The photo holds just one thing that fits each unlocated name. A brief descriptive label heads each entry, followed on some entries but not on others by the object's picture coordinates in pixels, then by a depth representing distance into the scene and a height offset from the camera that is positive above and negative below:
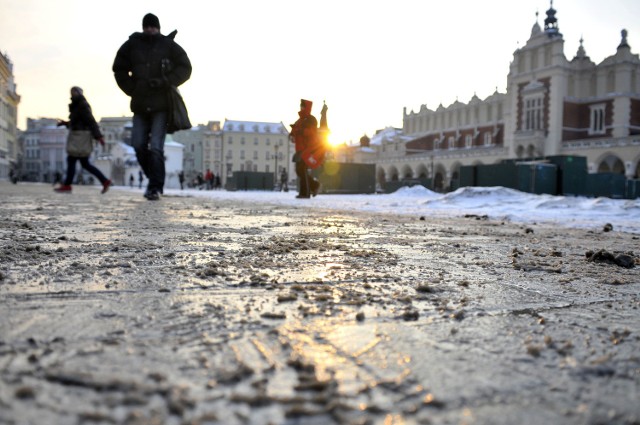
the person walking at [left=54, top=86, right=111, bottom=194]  11.24 +1.42
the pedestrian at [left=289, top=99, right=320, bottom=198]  13.16 +1.48
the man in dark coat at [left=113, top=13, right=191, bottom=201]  7.49 +1.69
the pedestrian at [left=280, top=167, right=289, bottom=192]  37.06 +0.59
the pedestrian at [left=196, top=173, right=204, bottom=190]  51.84 +0.64
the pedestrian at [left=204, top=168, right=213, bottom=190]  42.34 +0.70
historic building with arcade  43.91 +8.29
